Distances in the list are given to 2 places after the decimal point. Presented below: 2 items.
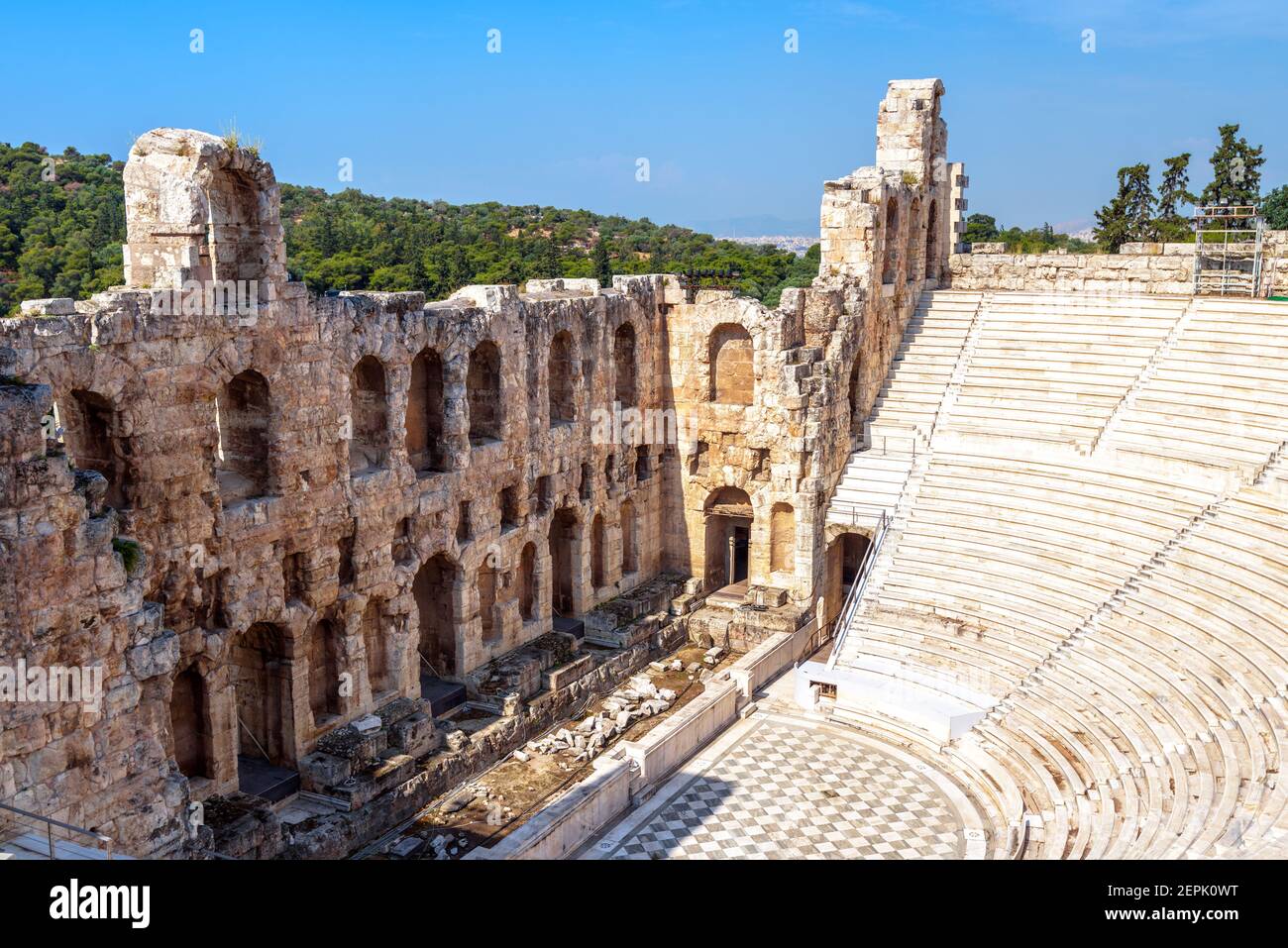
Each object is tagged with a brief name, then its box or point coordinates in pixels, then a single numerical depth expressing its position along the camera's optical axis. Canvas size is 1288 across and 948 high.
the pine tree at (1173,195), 45.56
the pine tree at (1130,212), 45.56
